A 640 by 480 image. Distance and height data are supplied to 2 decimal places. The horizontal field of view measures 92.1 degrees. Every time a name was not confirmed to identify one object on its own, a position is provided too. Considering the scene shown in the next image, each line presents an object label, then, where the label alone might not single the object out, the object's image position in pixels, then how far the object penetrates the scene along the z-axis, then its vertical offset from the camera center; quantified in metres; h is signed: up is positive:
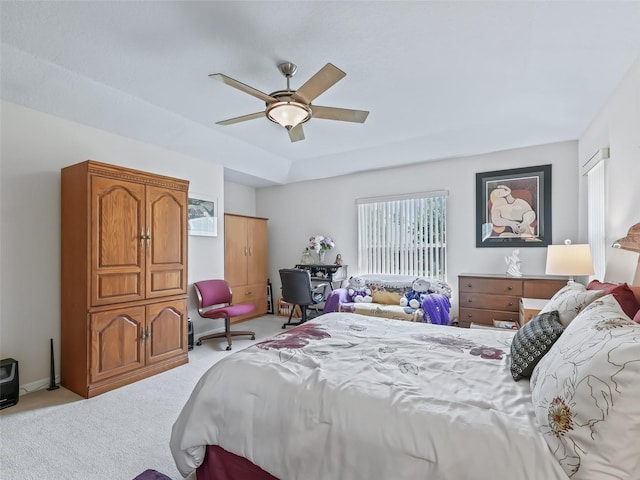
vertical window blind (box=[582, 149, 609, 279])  2.83 +0.32
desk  5.27 -0.57
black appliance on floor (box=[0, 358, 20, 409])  2.51 -1.17
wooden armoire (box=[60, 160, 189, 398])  2.74 -0.35
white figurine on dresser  3.88 -0.33
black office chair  4.78 -0.78
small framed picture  4.37 +0.36
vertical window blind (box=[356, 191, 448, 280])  4.66 +0.08
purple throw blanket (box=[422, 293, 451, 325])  3.91 -0.90
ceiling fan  2.07 +1.05
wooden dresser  3.52 -0.65
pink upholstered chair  4.03 -0.91
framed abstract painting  3.95 +0.42
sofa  3.94 -0.86
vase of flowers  5.52 -0.07
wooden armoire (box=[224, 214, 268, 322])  5.22 -0.34
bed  0.89 -0.63
